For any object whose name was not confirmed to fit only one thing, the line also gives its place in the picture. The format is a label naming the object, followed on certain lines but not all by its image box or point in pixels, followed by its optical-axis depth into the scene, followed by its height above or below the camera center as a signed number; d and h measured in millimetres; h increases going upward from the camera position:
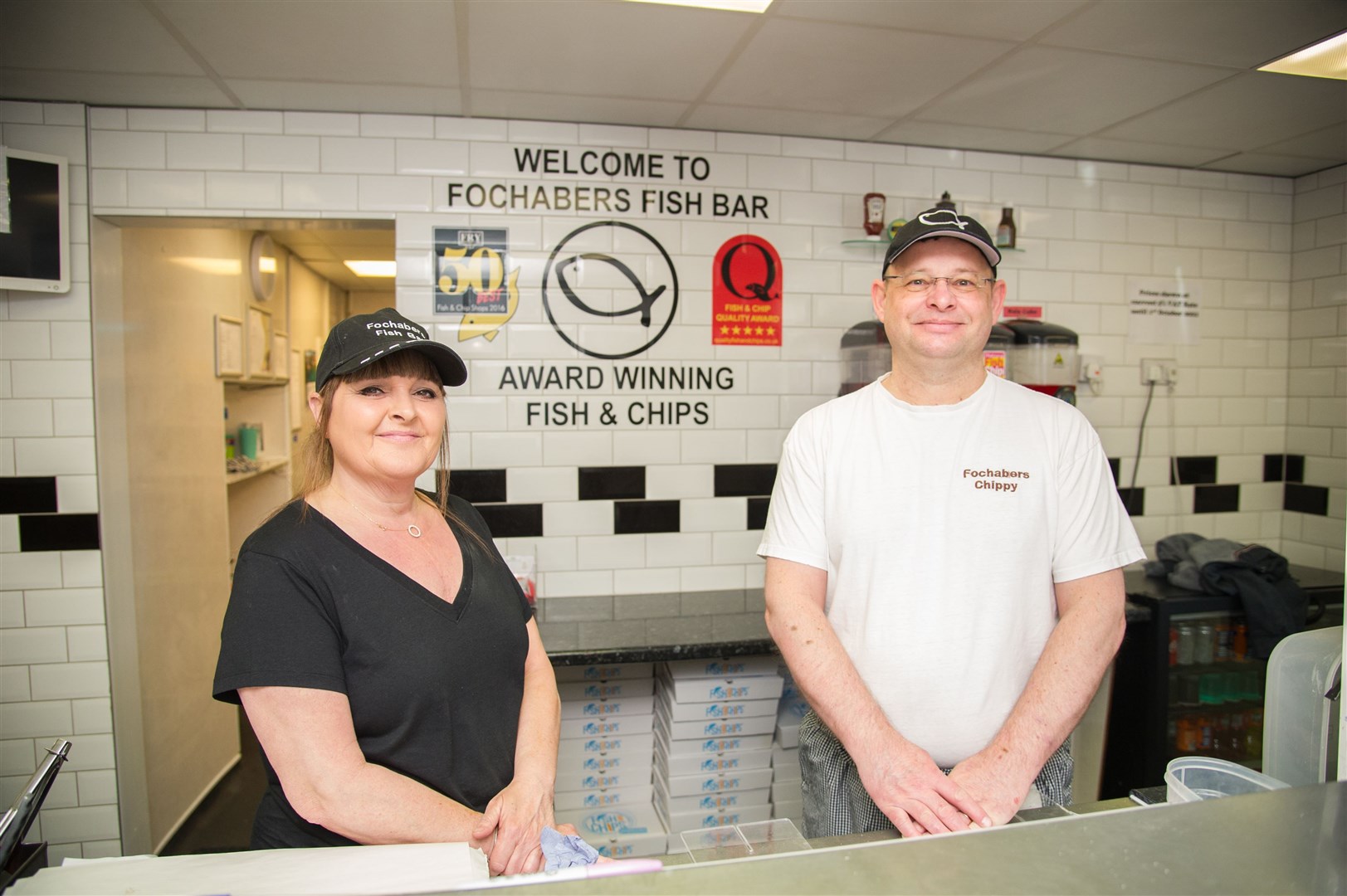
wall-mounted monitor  2486 +603
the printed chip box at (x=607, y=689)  2811 -1003
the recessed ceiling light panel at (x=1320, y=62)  2312 +1045
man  1492 -281
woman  1195 -384
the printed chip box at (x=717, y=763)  2795 -1262
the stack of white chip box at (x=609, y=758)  2818 -1257
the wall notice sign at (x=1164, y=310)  3422 +423
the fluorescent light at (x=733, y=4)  2027 +1045
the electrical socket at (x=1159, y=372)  3402 +154
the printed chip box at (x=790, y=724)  2844 -1136
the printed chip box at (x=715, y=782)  2793 -1331
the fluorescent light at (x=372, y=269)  6184 +1143
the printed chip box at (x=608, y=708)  2811 -1072
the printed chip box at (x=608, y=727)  2818 -1139
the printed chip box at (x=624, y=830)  2832 -1522
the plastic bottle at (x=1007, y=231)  3168 +712
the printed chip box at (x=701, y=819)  2809 -1461
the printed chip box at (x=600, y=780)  2820 -1336
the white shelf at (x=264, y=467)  4238 -351
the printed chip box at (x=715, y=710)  2773 -1066
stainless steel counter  662 -396
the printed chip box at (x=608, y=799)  2824 -1404
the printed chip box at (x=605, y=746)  2824 -1211
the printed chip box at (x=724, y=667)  2771 -910
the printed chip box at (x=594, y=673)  2812 -940
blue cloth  977 -559
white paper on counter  780 -478
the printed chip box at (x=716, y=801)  2809 -1404
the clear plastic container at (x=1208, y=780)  1021 -496
